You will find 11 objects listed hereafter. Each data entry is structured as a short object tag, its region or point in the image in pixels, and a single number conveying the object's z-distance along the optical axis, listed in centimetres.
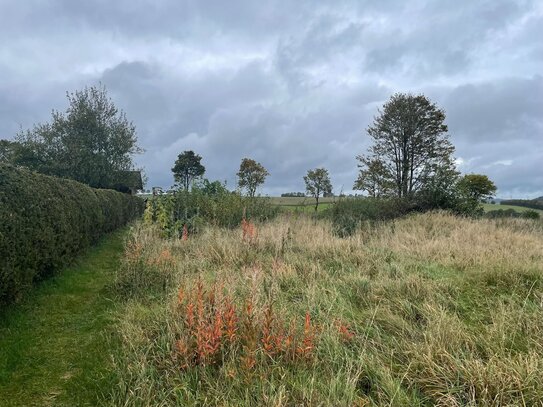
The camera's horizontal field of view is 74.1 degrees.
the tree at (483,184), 2950
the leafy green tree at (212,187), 1375
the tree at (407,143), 2419
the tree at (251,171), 5150
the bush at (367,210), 1357
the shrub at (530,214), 1895
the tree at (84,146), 2294
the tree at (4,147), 3781
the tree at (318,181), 4084
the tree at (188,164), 6425
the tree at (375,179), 2423
